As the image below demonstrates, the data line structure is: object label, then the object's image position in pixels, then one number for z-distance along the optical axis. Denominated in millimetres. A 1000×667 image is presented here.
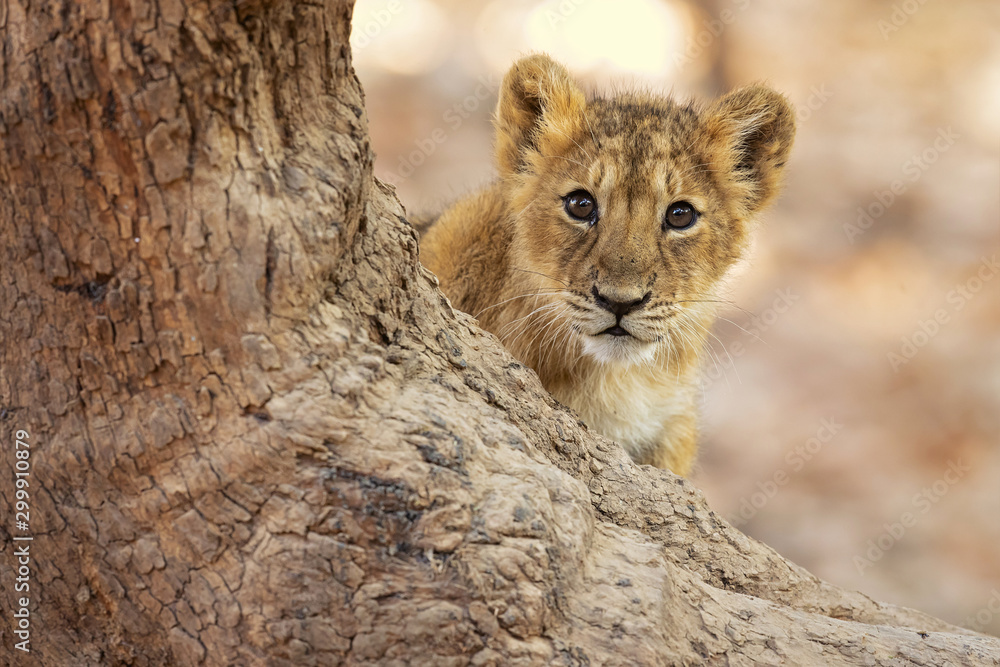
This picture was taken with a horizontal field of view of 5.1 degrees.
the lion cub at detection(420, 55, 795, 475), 6035
